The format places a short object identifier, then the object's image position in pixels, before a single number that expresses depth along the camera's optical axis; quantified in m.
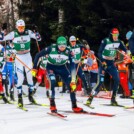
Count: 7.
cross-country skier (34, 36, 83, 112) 15.31
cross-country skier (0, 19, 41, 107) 17.91
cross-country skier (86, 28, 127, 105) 17.72
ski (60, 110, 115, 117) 14.73
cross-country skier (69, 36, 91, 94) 23.43
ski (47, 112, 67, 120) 14.42
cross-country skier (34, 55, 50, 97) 23.86
